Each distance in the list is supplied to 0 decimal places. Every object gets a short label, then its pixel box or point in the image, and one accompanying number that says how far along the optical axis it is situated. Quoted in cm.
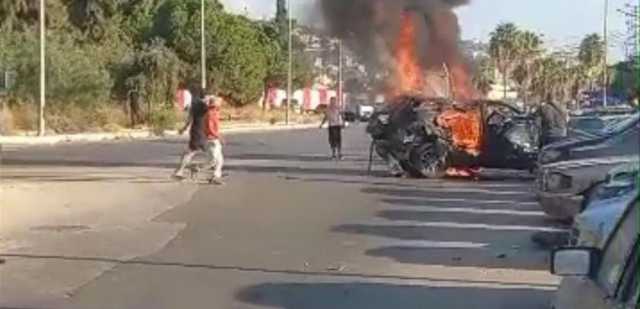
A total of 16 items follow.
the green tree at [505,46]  8391
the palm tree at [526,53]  8906
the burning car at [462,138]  2227
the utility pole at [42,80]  4112
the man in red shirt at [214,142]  2067
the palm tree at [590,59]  6303
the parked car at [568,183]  1319
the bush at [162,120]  4953
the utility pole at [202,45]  5373
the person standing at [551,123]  2180
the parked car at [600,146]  1532
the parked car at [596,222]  623
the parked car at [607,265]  446
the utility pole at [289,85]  6781
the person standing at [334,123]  2903
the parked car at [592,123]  2058
